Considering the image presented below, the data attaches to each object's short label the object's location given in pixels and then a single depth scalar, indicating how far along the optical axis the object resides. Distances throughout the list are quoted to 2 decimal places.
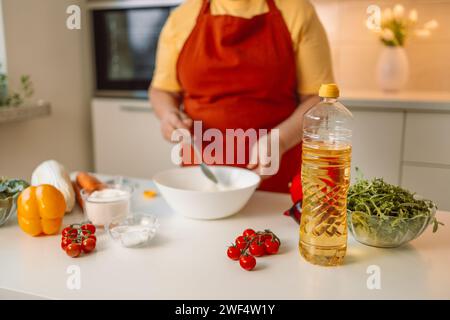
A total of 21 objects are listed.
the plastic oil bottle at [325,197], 0.74
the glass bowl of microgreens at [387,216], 0.78
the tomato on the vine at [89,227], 0.85
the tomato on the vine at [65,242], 0.80
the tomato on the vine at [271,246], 0.80
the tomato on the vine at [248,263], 0.74
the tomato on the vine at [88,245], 0.80
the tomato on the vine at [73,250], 0.78
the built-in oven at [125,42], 2.29
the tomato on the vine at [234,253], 0.78
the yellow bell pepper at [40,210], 0.88
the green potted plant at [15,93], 1.77
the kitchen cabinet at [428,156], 1.12
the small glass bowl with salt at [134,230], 0.84
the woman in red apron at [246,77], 1.29
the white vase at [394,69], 2.07
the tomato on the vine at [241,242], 0.80
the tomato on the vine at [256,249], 0.79
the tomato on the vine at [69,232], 0.82
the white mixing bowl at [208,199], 0.93
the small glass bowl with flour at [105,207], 0.93
